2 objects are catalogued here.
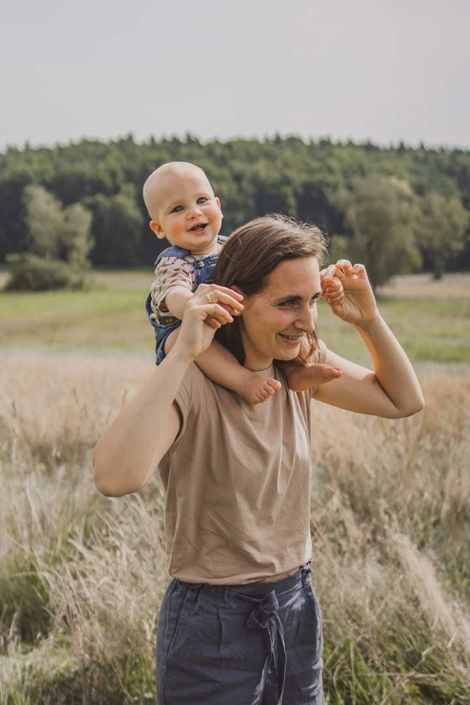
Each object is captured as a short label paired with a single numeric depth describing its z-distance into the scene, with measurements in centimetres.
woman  146
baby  161
